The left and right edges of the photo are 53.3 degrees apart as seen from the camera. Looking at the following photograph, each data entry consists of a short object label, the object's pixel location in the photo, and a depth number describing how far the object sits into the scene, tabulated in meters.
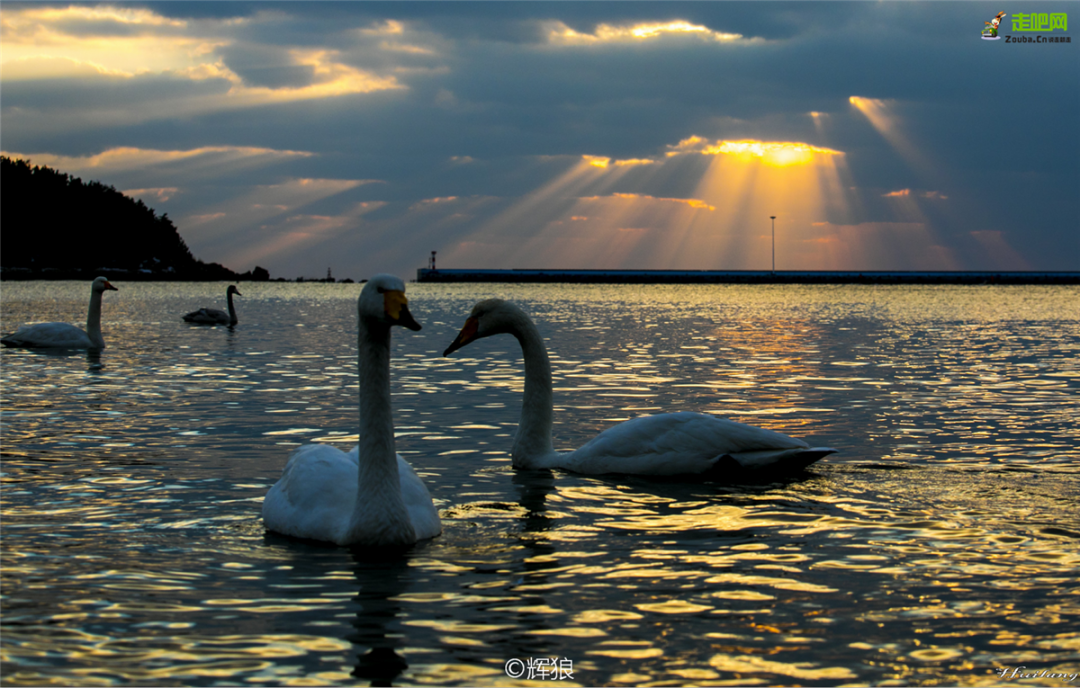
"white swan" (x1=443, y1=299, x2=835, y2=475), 10.37
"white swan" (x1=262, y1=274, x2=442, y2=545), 7.39
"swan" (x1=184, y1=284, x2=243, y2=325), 40.62
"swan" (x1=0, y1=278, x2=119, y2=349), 26.84
